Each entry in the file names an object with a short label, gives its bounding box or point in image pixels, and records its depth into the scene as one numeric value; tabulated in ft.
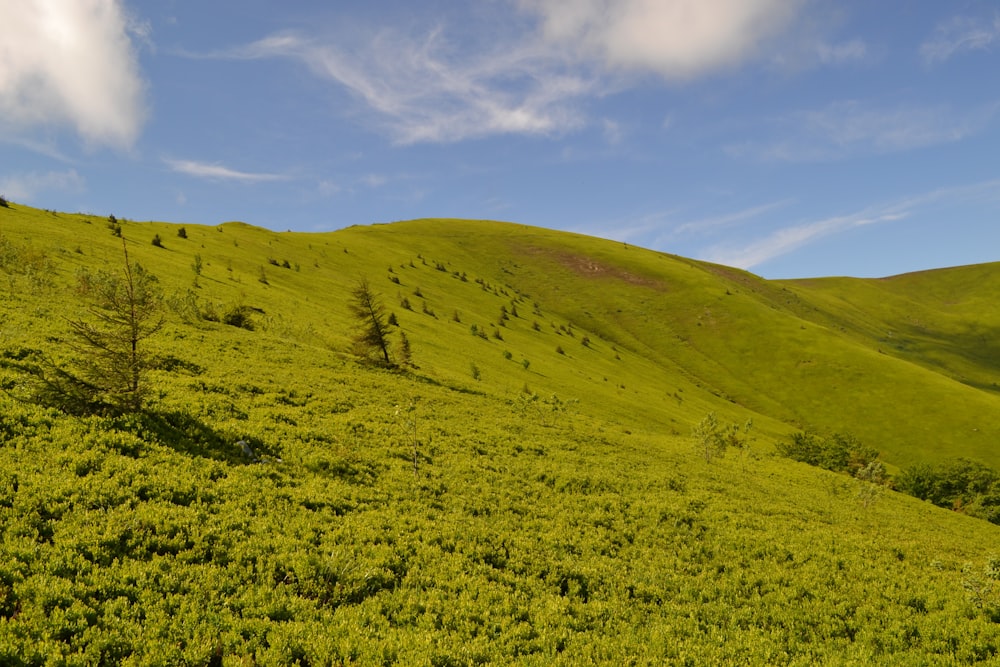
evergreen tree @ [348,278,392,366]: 122.21
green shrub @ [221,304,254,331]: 126.52
